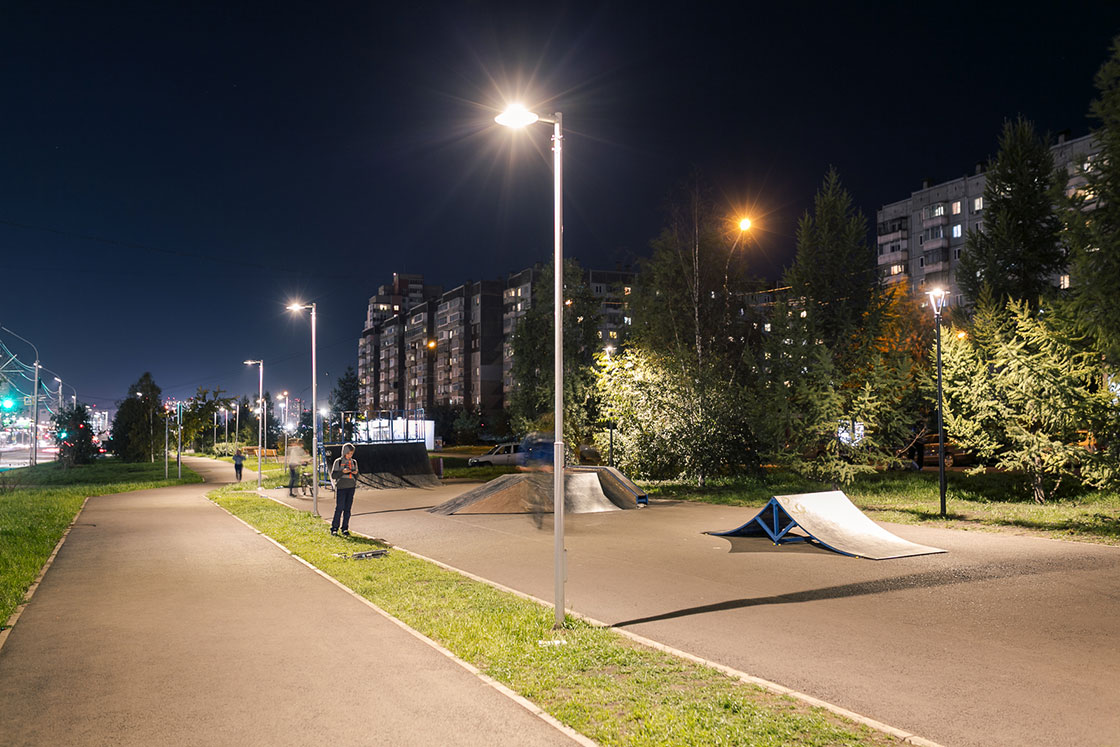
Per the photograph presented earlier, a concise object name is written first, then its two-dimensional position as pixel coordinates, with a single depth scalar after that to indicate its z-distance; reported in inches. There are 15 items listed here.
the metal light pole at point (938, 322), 815.7
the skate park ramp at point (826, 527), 580.1
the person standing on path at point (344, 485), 679.7
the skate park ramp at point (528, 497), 899.4
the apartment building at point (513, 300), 4603.1
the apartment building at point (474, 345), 4972.9
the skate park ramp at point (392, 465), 1301.7
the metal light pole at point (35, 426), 1539.1
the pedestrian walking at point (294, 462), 1220.5
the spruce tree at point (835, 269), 1076.5
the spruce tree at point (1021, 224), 1056.8
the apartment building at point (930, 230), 3198.8
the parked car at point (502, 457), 1930.4
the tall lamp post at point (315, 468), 863.3
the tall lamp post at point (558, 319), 345.4
